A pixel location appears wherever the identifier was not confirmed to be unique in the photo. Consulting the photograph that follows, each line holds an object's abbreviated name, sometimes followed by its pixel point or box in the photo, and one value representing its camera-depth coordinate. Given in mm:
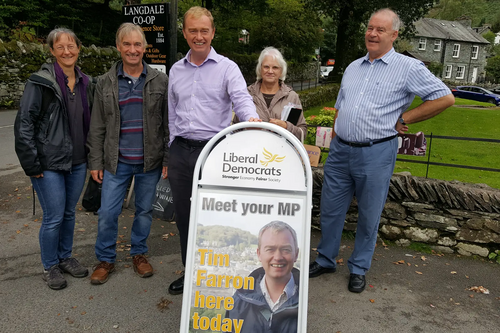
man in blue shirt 3244
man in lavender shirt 2889
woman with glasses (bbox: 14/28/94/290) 3119
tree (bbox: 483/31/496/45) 82000
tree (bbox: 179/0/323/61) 26688
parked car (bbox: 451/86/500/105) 31828
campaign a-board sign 2441
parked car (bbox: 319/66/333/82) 44291
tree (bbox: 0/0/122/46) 17828
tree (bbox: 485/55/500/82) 58375
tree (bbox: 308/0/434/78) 21250
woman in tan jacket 3627
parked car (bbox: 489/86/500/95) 38988
